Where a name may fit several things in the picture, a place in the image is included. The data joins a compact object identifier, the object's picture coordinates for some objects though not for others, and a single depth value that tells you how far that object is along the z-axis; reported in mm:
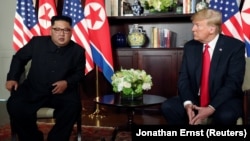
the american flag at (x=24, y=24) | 3824
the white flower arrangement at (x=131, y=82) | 2395
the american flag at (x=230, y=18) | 3293
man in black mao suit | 2379
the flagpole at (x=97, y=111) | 3889
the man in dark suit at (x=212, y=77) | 2020
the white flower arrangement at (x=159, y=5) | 3742
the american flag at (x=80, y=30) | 3689
